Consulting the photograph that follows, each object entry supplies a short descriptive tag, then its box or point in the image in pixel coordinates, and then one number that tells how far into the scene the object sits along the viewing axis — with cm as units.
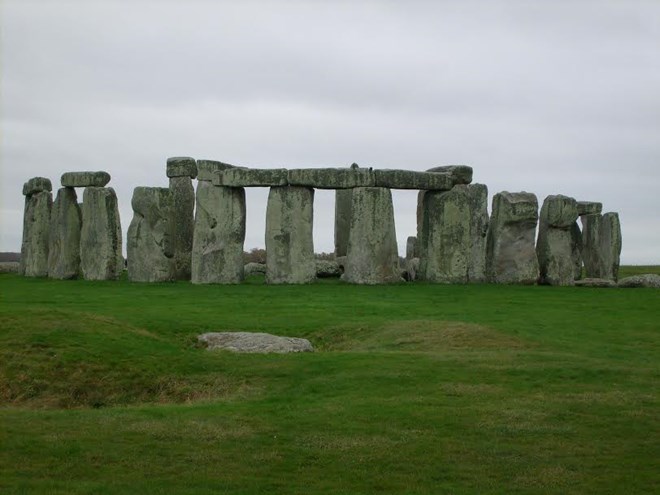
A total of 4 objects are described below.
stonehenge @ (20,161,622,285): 3328
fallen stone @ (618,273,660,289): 3469
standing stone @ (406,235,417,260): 4528
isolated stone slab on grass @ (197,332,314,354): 1997
